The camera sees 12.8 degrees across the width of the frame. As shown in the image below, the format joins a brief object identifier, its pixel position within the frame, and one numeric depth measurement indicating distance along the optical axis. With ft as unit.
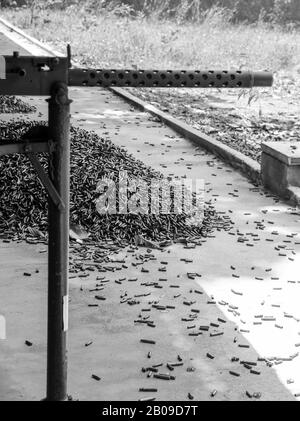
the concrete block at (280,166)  37.08
